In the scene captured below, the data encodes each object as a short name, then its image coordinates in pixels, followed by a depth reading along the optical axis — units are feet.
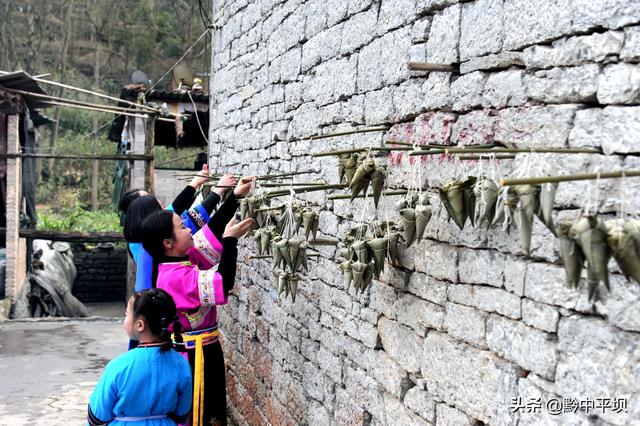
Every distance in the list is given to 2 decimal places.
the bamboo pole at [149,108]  32.55
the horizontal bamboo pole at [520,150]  6.46
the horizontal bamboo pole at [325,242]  11.47
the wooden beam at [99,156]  31.90
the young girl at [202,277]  12.89
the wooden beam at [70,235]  35.53
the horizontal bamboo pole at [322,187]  10.16
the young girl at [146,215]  14.90
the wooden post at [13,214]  34.55
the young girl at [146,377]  11.18
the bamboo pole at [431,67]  8.66
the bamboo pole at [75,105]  31.40
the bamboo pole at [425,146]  8.33
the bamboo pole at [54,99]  31.58
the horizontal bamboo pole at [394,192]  9.61
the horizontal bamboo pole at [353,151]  9.09
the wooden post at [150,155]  34.17
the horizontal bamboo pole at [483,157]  7.50
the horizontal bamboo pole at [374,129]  10.31
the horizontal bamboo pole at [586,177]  5.62
